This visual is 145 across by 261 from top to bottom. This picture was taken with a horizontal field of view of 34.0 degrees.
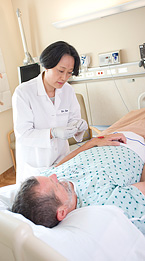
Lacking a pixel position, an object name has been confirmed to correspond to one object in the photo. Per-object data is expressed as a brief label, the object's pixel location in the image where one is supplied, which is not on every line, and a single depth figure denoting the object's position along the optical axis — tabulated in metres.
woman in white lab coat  1.57
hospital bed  0.59
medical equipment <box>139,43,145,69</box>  2.49
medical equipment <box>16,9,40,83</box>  2.88
